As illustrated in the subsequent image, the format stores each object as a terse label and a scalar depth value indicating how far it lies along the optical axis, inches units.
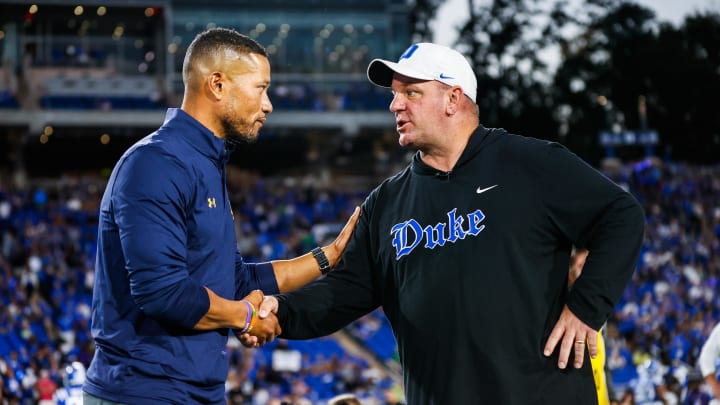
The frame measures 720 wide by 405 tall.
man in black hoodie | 305.1
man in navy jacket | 275.7
